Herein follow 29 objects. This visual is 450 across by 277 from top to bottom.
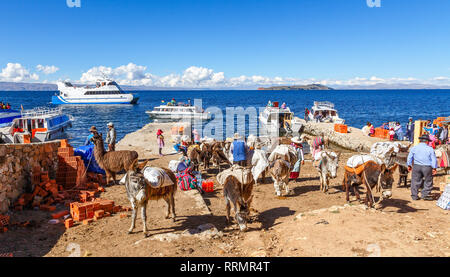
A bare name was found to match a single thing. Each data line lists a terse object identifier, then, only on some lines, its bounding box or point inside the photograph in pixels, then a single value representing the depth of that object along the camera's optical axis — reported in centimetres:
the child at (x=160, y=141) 1687
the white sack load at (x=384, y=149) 1035
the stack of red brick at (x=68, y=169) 984
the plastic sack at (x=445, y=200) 792
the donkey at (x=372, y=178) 753
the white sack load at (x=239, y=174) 682
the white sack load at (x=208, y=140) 1498
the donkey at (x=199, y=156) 1206
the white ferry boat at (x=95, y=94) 7675
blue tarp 1120
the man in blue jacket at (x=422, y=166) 849
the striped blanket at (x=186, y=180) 990
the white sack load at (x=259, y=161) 952
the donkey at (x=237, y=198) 660
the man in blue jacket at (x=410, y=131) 2138
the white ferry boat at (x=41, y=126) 2477
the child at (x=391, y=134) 2220
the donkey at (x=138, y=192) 610
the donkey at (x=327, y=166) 932
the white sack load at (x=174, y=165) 1001
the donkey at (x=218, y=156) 1320
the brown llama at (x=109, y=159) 1045
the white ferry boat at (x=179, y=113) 4788
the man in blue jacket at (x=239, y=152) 984
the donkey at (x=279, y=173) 920
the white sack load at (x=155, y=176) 632
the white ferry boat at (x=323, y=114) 3500
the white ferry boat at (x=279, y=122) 3002
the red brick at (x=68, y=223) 691
